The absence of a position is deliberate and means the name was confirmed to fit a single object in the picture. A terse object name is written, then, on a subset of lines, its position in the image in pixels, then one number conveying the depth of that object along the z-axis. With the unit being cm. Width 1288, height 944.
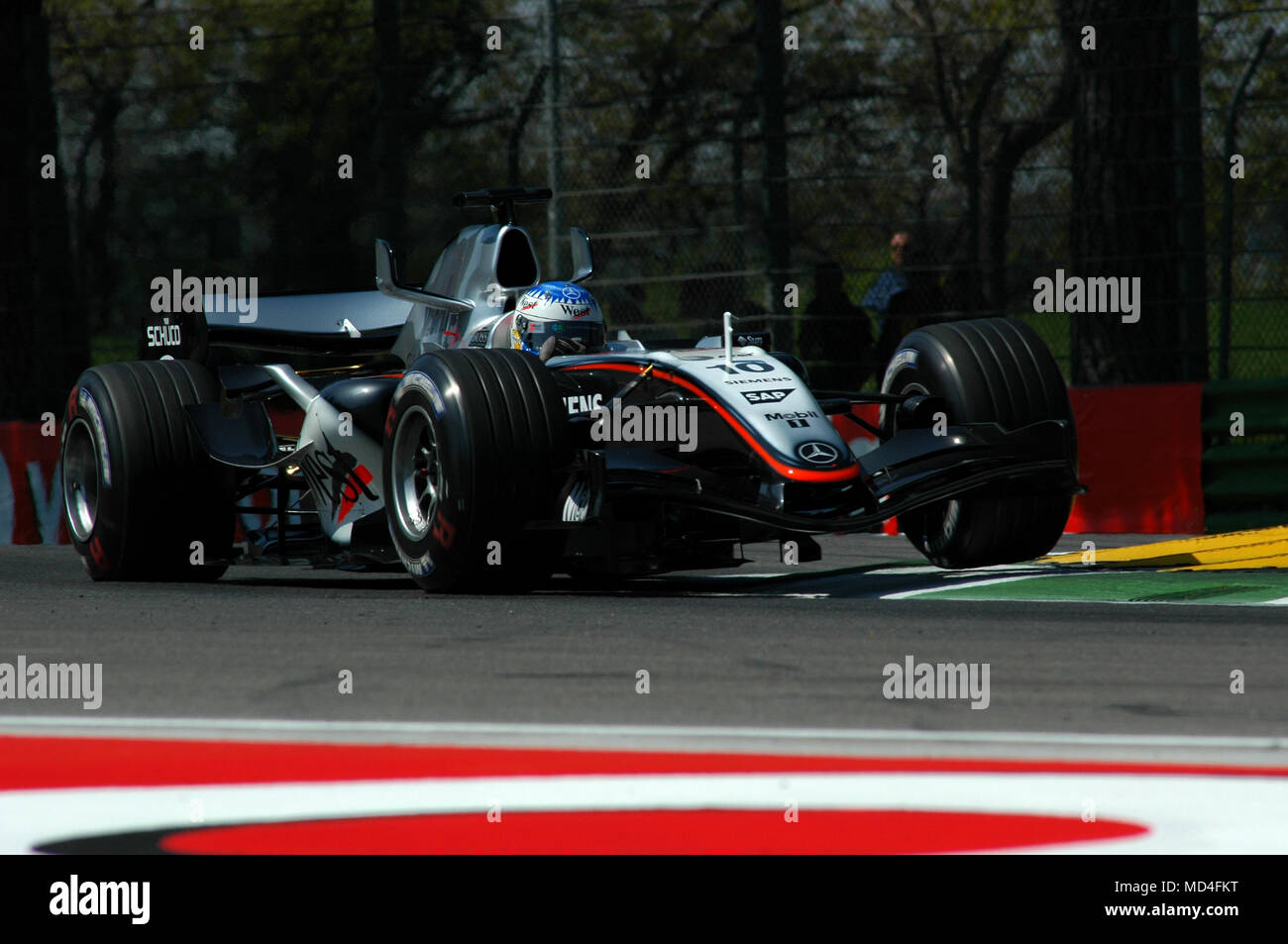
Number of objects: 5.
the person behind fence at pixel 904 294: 1216
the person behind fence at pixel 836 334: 1227
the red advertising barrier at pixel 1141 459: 1130
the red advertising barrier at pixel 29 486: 1294
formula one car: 758
